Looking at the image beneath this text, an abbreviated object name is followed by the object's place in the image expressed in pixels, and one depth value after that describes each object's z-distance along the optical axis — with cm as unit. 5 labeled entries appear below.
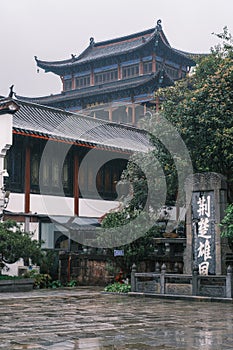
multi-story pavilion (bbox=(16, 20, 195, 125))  4297
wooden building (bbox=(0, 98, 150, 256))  2566
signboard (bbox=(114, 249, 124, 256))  1993
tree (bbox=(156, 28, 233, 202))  1888
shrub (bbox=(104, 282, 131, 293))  1920
